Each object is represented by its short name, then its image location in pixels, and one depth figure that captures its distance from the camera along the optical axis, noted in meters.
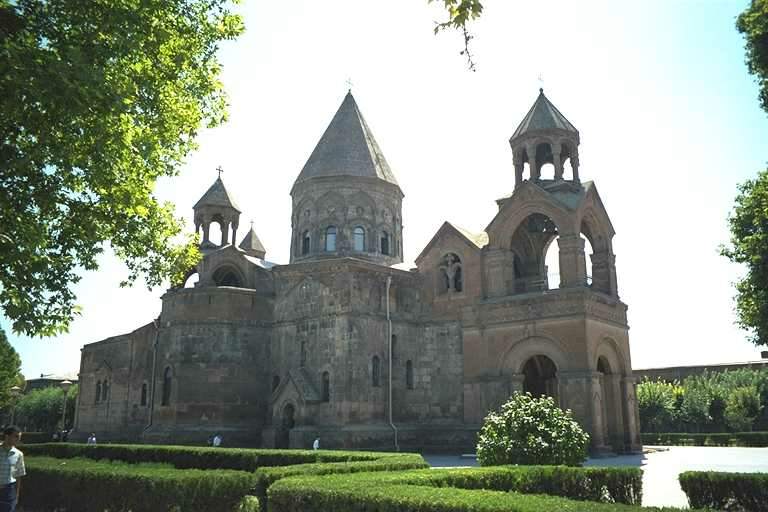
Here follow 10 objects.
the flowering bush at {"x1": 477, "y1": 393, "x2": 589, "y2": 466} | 13.97
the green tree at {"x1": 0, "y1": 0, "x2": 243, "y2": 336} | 9.53
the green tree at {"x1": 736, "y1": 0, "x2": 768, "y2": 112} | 14.71
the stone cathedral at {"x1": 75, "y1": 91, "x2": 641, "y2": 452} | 25.09
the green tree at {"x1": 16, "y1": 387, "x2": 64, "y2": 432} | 59.03
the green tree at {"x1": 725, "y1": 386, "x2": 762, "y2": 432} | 41.72
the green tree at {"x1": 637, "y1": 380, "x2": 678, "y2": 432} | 42.69
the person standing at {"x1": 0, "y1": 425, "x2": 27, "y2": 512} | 9.49
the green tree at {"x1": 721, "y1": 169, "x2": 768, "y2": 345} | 18.42
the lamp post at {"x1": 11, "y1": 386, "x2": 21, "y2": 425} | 45.98
